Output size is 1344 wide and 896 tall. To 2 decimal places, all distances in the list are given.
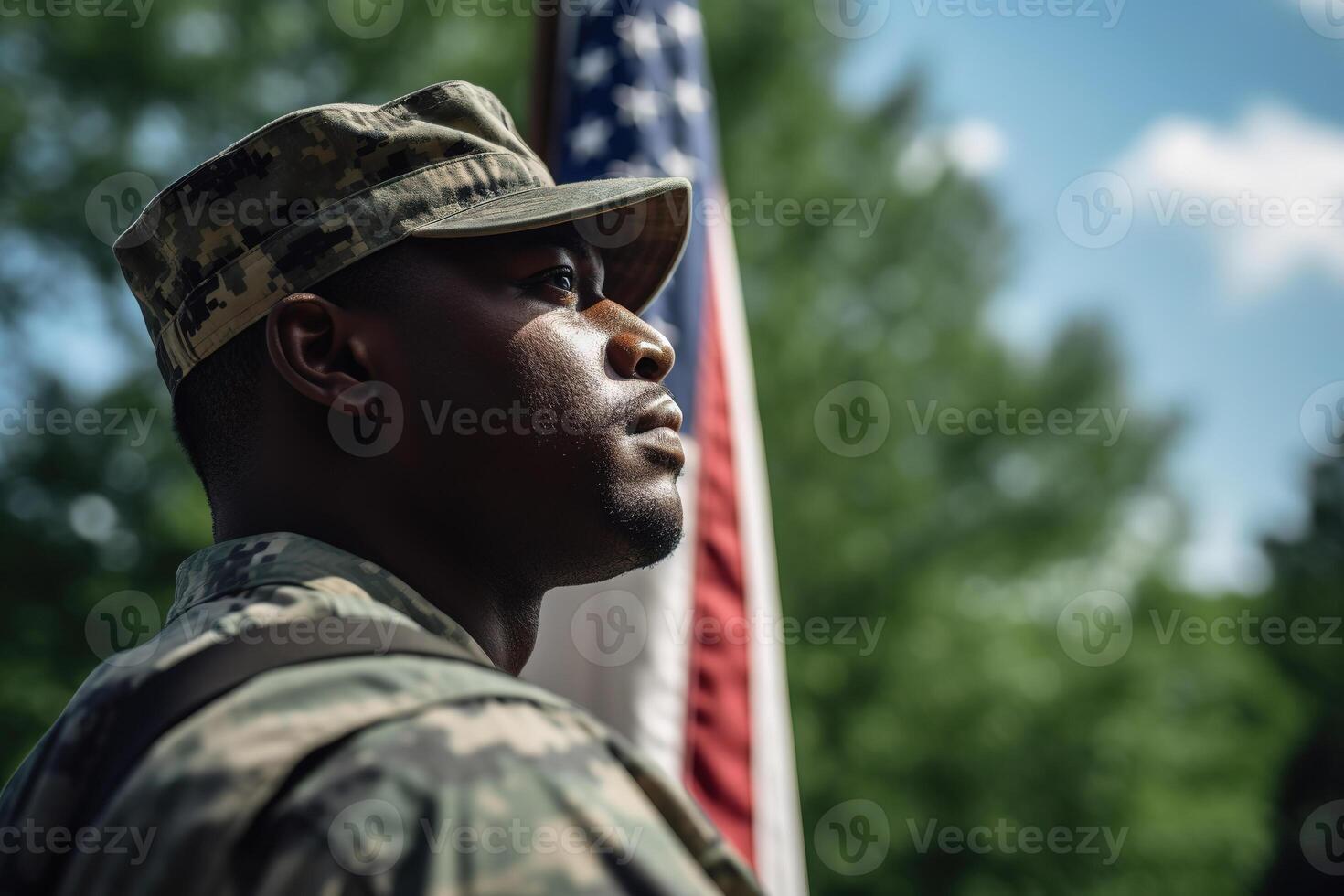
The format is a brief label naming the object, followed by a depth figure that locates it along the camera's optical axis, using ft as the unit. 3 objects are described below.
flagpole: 14.74
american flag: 11.90
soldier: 3.79
